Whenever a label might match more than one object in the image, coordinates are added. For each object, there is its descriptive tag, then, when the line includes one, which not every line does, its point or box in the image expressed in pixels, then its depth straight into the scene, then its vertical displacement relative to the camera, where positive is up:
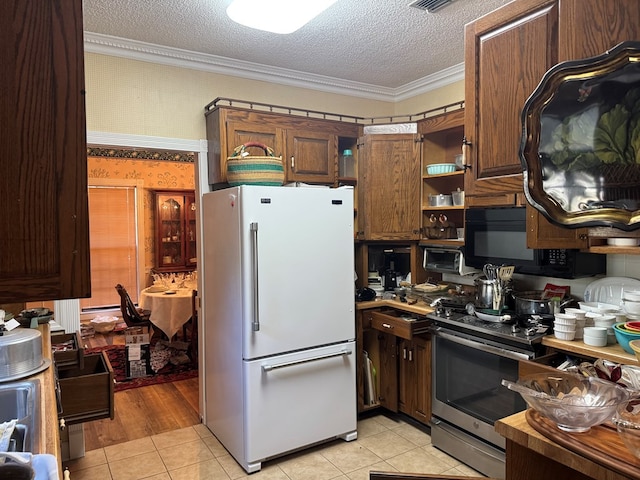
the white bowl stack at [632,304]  2.08 -0.36
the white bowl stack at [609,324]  2.10 -0.46
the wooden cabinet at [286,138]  3.07 +0.66
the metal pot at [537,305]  2.48 -0.43
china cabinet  7.02 +0.03
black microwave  2.41 -0.14
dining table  4.73 -0.84
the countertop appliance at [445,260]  3.19 -0.23
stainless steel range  2.37 -0.88
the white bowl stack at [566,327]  2.17 -0.49
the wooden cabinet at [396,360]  3.02 -0.94
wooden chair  4.95 -0.91
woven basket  2.84 +0.39
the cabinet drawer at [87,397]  2.10 -0.78
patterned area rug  4.30 -1.42
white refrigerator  2.69 -0.55
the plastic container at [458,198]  3.21 +0.22
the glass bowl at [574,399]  1.09 -0.44
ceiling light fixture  2.18 +1.09
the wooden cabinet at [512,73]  1.67 +0.66
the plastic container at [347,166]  3.66 +0.52
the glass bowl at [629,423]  0.97 -0.44
